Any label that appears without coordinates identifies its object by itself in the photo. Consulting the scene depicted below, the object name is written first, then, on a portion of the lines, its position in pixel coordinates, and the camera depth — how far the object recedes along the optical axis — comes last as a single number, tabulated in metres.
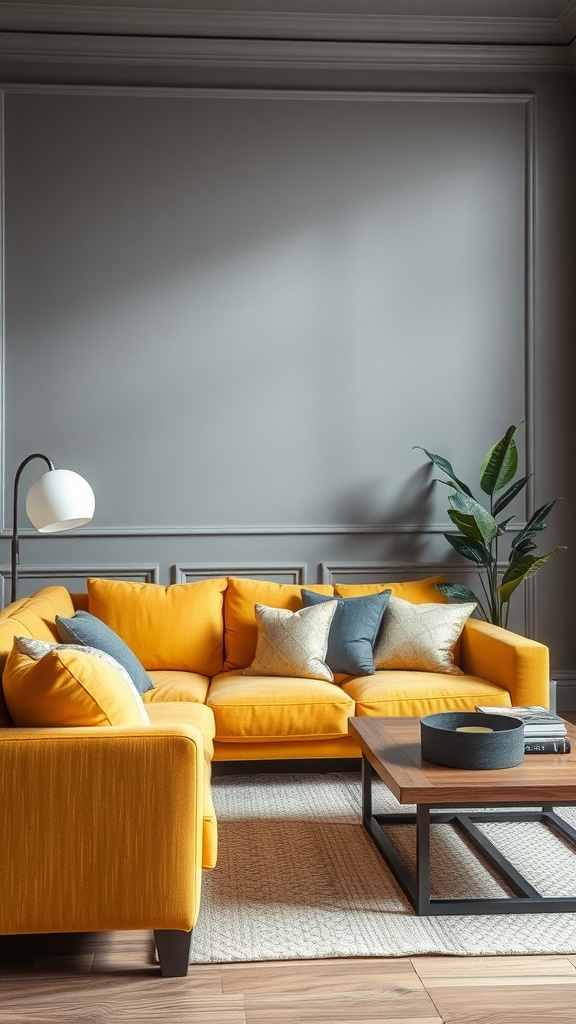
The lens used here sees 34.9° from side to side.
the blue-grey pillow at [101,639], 3.17
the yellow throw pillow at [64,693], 2.17
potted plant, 4.27
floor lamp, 3.42
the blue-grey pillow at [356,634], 3.81
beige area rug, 2.26
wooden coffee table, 2.36
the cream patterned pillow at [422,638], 3.86
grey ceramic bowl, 2.53
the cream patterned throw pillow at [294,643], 3.76
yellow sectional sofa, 2.05
